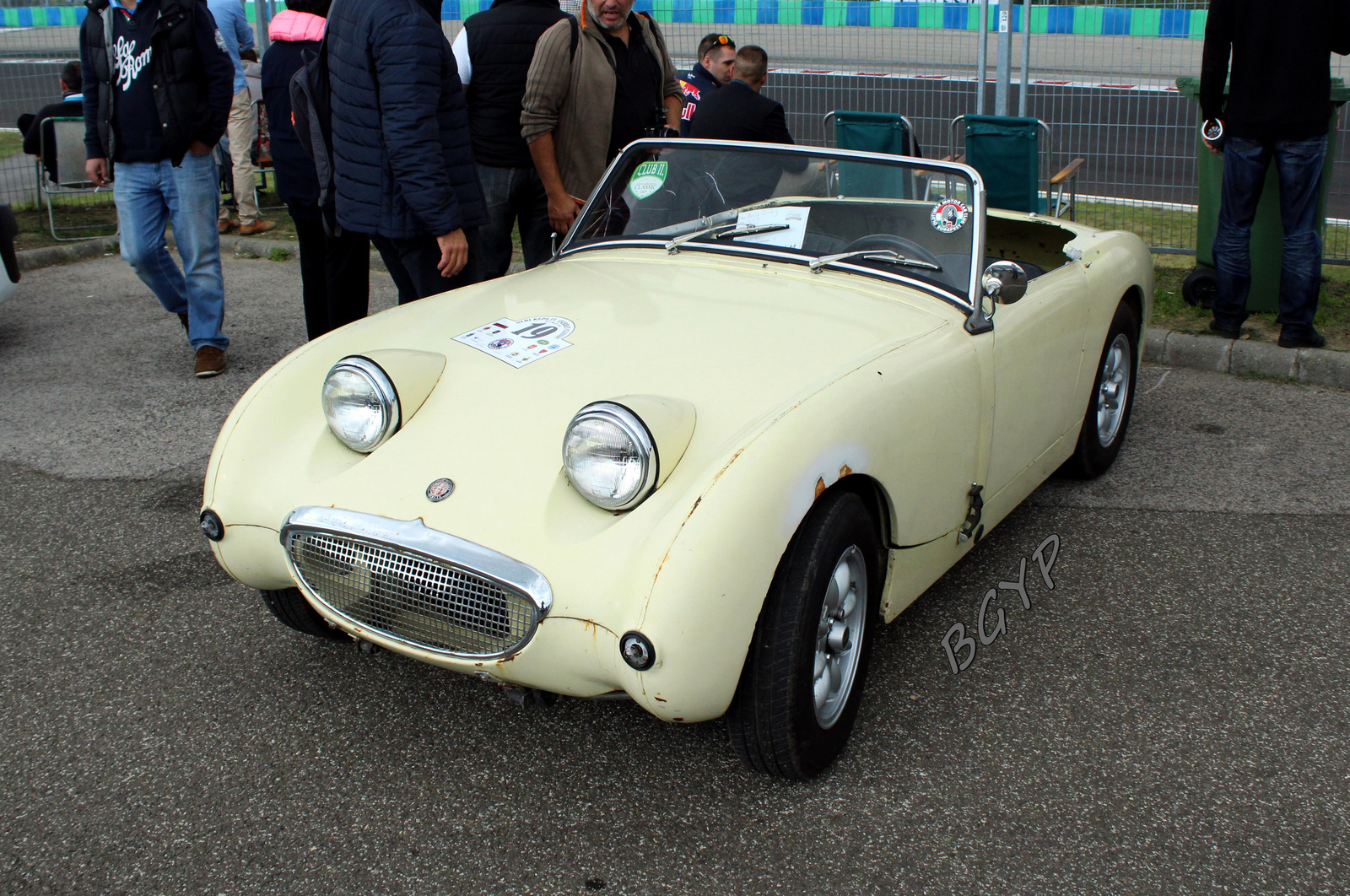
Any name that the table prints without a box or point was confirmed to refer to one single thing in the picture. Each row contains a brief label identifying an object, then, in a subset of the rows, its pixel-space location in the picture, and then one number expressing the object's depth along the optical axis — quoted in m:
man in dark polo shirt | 7.66
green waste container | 6.01
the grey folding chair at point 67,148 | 8.63
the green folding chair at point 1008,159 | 6.84
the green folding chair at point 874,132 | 7.18
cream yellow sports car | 2.29
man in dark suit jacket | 5.84
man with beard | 5.04
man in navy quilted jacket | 4.05
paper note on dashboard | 3.55
